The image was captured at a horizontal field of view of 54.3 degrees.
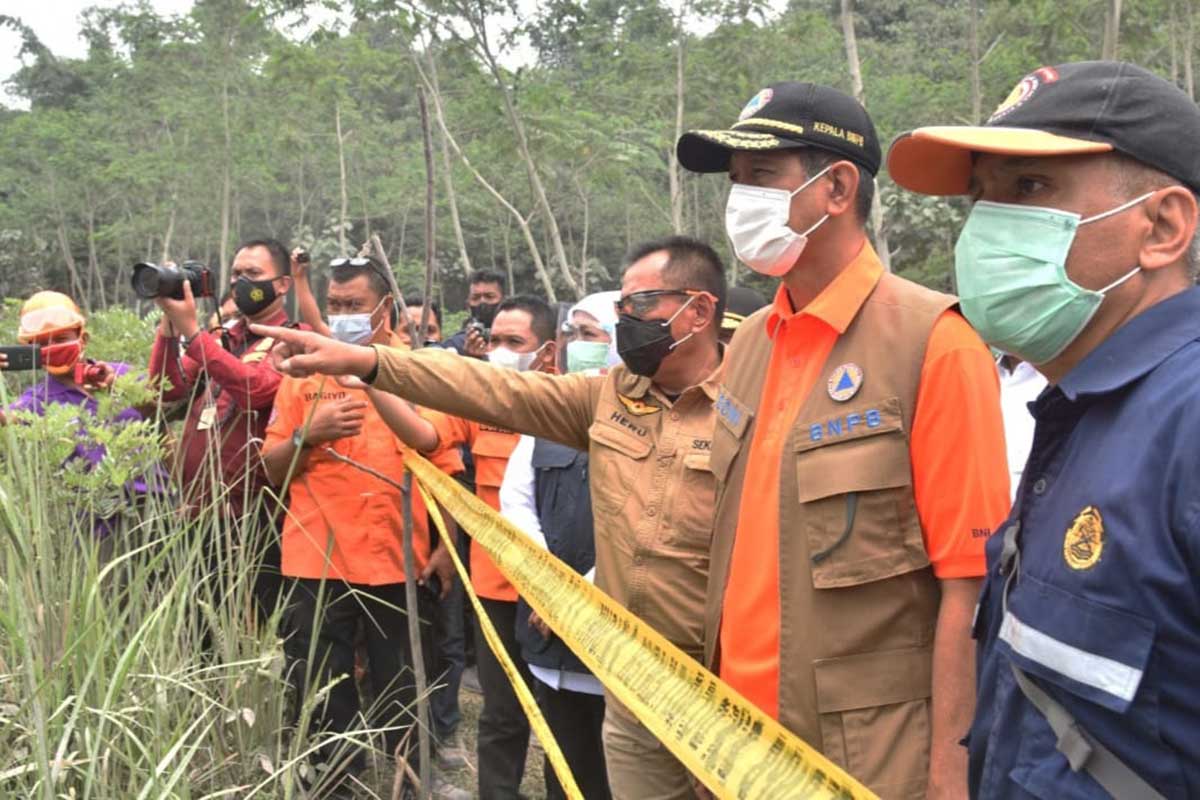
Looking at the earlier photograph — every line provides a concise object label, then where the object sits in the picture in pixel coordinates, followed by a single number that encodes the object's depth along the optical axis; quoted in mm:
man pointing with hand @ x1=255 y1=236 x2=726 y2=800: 2648
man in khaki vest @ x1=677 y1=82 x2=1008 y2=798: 1924
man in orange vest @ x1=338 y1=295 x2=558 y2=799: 3842
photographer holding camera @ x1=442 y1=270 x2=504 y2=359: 7199
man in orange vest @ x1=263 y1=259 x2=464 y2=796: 3971
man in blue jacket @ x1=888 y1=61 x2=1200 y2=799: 1219
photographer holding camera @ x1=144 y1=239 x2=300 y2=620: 3596
